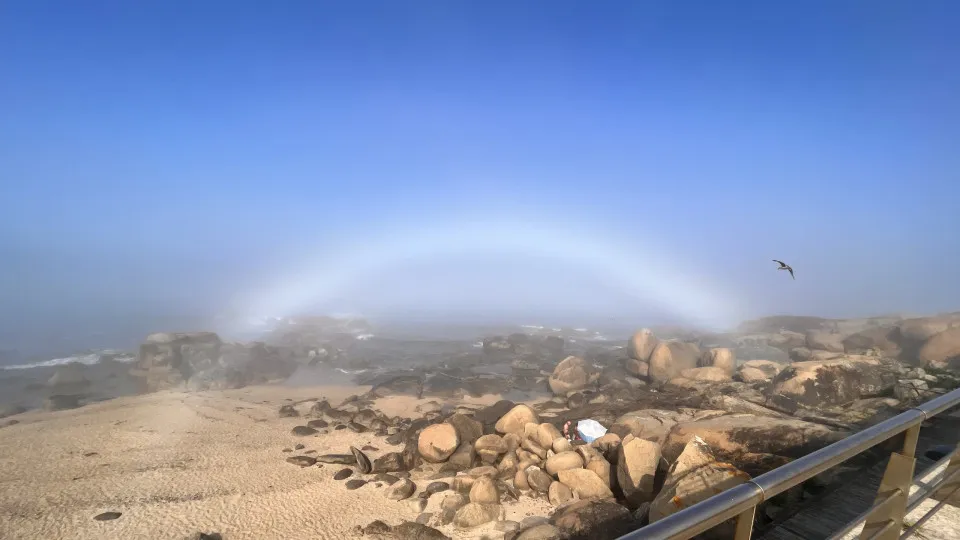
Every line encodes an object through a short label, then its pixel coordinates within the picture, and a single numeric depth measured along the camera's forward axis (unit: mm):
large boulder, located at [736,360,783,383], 20452
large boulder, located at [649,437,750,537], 7171
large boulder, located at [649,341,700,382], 24078
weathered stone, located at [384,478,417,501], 11266
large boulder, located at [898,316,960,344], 23406
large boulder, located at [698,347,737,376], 22109
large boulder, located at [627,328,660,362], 27359
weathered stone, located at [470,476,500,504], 10383
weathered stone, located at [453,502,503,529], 9773
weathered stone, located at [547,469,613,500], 10352
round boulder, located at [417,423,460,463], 12914
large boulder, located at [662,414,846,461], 9775
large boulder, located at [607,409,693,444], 12891
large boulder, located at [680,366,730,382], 21172
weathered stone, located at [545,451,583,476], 11086
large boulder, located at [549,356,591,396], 24547
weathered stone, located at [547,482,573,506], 10430
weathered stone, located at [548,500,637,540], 8492
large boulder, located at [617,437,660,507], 9609
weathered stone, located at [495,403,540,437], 13891
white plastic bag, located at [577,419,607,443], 13461
